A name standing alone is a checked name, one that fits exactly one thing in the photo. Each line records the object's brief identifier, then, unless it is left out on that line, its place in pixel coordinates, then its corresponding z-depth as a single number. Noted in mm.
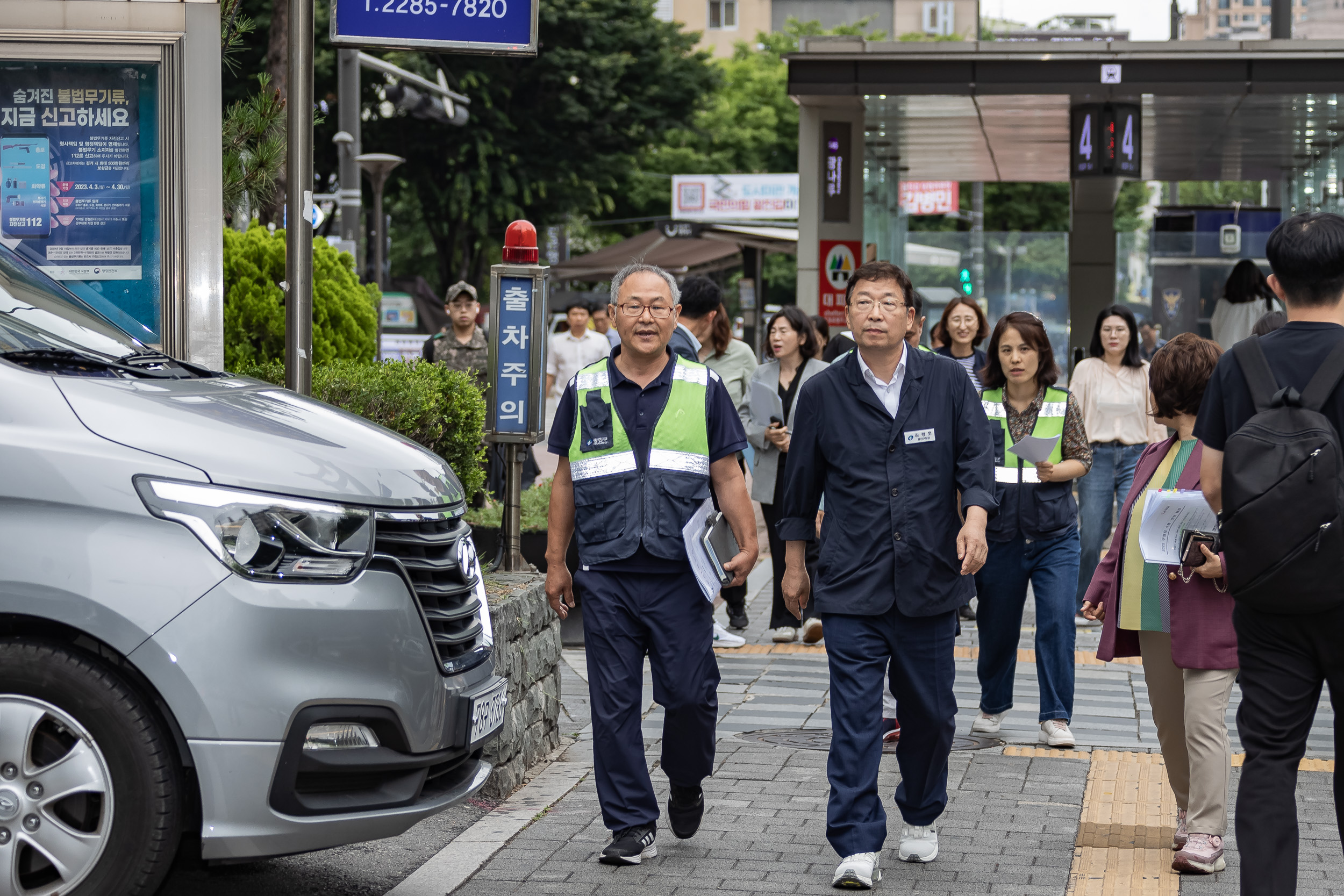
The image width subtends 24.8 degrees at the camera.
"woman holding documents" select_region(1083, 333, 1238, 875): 9290
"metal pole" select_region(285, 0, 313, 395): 11355
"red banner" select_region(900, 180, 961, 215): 75941
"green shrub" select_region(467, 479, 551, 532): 16090
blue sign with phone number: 11751
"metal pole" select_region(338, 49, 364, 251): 37533
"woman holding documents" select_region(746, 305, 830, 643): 17184
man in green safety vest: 9412
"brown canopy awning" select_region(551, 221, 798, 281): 58458
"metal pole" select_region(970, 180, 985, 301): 39318
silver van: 6904
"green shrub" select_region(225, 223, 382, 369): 15874
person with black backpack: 7120
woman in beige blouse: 18594
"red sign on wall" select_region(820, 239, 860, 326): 28913
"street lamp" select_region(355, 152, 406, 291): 39980
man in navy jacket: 9002
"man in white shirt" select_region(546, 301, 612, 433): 27977
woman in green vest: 12600
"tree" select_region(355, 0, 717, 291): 57595
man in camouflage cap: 22393
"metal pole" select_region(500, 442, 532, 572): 13183
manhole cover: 12722
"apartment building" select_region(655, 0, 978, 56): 145642
